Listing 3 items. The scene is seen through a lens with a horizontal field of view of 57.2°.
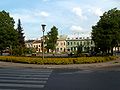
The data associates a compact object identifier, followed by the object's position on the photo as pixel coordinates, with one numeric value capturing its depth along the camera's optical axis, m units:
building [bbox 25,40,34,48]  58.66
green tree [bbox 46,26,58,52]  31.62
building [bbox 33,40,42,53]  55.52
